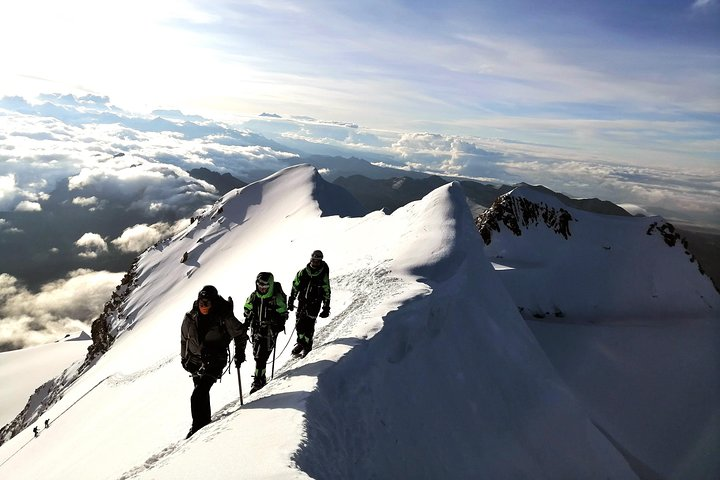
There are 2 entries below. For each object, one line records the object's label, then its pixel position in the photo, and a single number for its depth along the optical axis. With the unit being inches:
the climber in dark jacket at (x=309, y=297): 506.9
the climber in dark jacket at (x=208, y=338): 365.7
